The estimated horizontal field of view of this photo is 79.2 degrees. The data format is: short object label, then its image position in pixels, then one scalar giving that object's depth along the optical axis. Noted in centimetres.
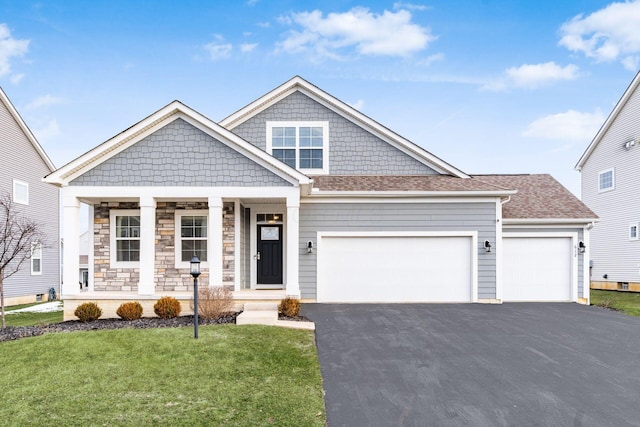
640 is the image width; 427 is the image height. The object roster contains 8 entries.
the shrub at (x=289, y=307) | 885
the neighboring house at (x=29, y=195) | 1676
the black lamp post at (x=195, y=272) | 713
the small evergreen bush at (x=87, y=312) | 896
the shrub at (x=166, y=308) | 903
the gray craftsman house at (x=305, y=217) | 966
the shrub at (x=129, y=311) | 898
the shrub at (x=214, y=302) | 870
